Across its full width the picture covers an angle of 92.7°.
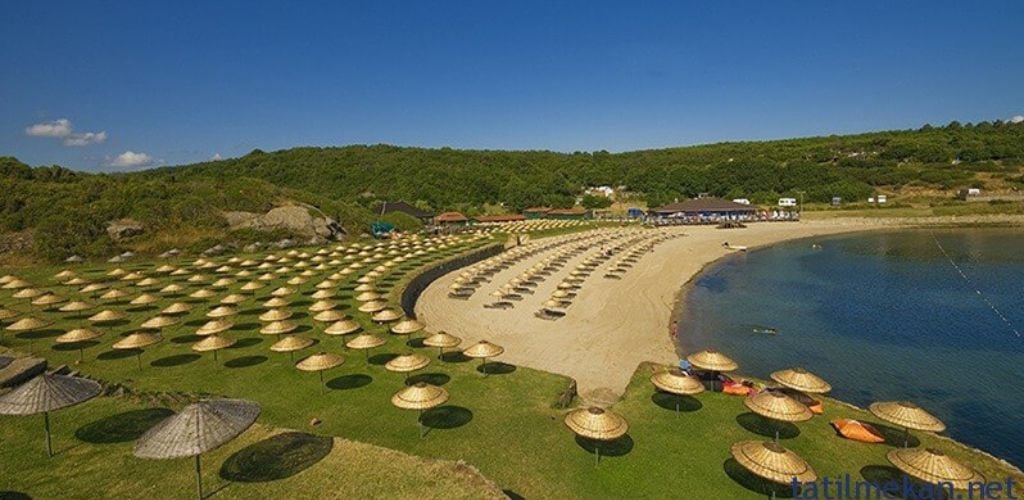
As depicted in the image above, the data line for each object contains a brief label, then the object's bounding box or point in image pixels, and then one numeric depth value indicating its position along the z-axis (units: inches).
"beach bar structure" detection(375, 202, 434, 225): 3698.8
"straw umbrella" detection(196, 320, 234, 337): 927.0
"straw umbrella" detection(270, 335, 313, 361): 844.0
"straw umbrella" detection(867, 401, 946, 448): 585.9
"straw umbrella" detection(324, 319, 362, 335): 951.0
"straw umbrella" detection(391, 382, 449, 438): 621.3
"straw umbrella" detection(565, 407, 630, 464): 557.9
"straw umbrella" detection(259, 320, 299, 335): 964.0
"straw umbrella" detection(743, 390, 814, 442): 593.9
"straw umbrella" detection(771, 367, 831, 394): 689.0
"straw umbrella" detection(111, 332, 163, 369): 848.9
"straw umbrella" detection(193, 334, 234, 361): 857.5
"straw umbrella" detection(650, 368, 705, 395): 687.1
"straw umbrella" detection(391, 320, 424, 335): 968.3
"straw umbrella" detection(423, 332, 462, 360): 895.1
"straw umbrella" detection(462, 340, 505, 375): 836.6
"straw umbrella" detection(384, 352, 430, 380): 754.8
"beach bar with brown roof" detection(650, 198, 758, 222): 4259.4
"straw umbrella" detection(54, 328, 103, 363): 861.8
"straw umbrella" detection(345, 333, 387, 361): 885.8
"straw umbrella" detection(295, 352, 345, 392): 758.9
